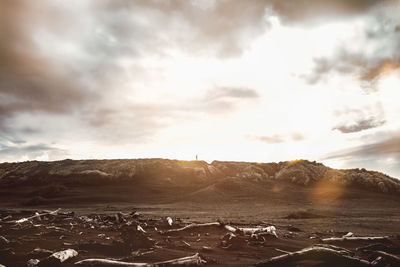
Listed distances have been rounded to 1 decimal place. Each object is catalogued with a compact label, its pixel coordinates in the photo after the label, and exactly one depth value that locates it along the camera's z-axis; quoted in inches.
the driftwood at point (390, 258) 213.0
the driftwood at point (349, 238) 312.3
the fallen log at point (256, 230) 333.1
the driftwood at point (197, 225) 370.8
